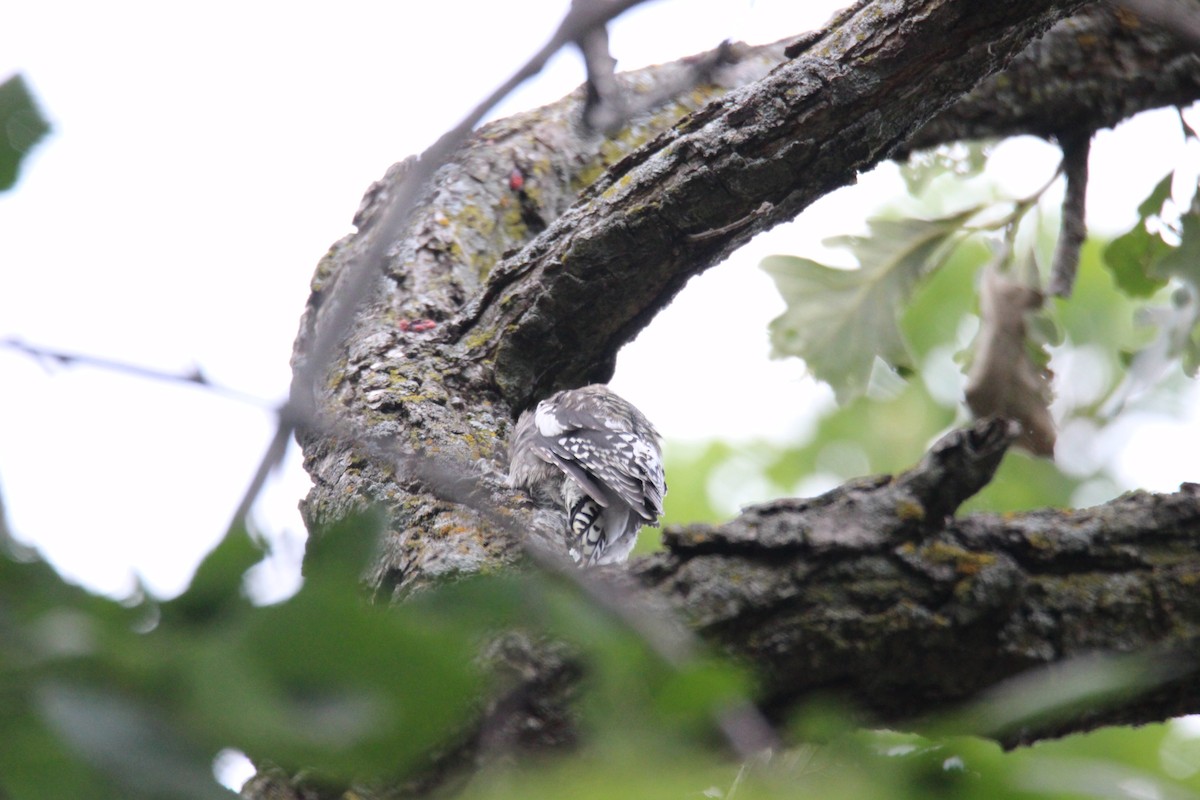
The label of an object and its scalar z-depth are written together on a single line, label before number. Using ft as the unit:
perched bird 40.92
